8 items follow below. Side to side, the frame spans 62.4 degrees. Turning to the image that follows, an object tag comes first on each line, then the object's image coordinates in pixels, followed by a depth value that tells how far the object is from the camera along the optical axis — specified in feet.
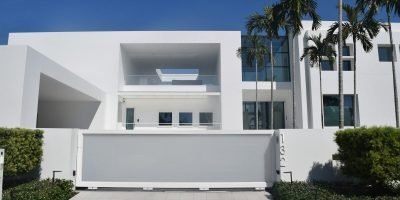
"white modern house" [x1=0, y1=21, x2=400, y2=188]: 33.92
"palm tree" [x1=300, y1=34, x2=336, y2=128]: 63.41
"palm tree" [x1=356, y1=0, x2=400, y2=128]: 44.72
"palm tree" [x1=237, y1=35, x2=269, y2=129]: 70.44
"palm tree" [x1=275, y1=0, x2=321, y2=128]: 45.96
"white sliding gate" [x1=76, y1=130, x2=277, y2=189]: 34.01
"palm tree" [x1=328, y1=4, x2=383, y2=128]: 51.29
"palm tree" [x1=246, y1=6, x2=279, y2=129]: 63.05
